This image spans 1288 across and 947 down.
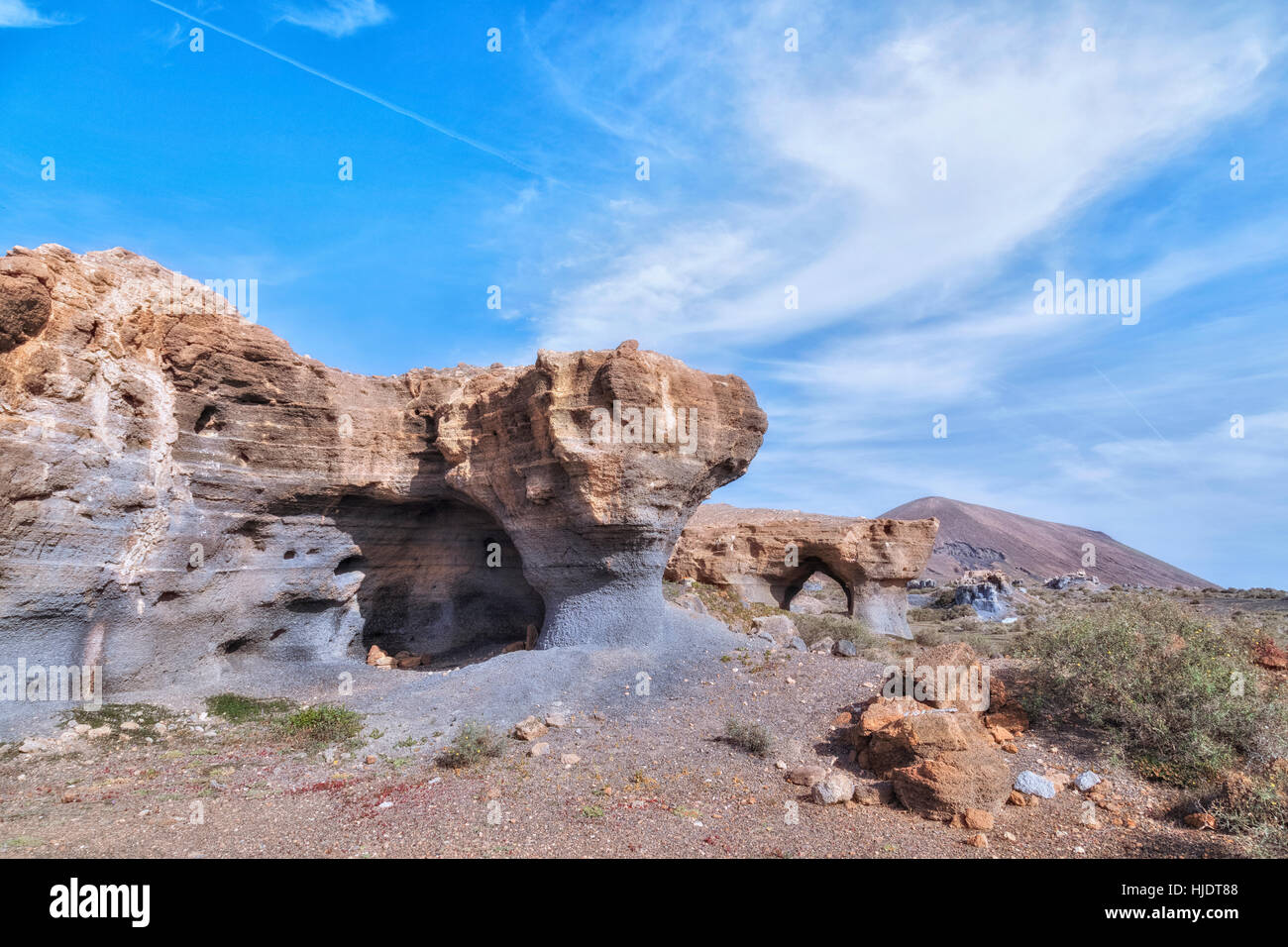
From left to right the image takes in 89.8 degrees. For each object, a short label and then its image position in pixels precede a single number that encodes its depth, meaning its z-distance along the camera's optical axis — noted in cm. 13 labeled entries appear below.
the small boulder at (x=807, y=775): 703
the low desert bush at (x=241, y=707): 1016
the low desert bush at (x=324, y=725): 901
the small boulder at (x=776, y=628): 1341
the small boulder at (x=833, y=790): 662
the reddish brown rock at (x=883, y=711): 763
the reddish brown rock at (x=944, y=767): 625
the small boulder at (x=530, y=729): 866
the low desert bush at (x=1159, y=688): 667
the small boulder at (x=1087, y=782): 654
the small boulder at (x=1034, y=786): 650
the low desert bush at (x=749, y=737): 783
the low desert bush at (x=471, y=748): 794
